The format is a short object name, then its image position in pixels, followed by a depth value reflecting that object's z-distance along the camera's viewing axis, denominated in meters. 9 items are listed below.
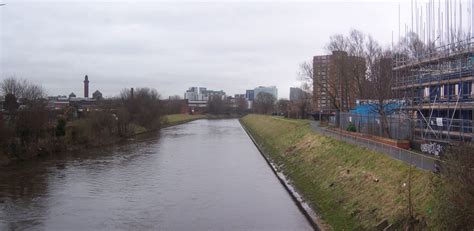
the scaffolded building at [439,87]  24.32
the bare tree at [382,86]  27.50
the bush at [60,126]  44.47
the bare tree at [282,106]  130.99
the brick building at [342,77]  54.02
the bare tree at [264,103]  168.10
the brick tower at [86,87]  148.00
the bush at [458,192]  9.39
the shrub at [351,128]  31.67
